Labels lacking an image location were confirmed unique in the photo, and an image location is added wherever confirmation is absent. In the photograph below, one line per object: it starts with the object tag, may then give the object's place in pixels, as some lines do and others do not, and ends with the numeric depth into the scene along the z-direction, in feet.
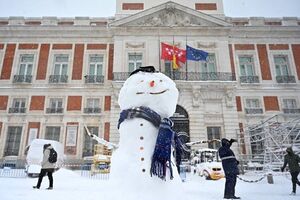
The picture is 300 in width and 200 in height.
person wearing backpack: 19.81
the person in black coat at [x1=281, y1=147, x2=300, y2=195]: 20.02
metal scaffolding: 30.87
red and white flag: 51.80
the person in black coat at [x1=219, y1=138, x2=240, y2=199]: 15.98
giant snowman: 8.14
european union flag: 51.78
